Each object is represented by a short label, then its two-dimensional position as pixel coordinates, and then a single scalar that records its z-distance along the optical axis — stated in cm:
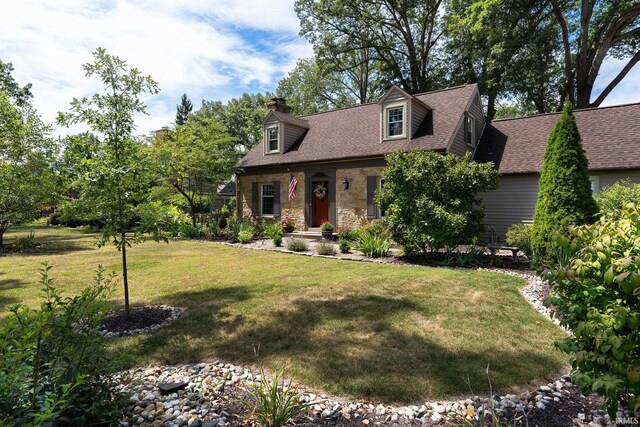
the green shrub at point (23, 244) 1243
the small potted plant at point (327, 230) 1448
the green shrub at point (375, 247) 1023
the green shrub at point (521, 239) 912
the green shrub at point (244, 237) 1387
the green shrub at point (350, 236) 1248
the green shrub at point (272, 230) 1469
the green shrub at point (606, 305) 200
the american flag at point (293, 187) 1647
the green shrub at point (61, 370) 162
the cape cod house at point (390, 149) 1298
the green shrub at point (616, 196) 888
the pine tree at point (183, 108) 5522
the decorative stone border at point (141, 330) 443
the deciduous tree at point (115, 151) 437
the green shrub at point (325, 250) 1088
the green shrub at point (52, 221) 2530
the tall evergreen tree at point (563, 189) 810
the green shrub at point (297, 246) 1160
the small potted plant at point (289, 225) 1642
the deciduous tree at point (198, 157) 1689
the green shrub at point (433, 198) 911
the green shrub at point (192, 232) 1590
